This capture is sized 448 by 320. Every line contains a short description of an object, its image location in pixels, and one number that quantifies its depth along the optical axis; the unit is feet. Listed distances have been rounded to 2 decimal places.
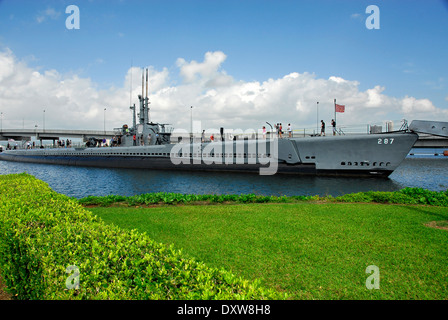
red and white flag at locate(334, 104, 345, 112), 79.49
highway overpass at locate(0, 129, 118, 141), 258.78
